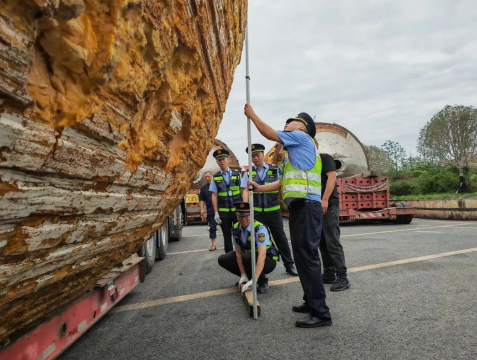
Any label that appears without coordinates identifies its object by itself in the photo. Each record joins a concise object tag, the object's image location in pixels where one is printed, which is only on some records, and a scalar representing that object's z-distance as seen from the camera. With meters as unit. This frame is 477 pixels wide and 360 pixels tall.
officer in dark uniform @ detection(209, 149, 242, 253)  5.21
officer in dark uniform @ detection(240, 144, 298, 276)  4.52
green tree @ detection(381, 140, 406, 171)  39.15
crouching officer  3.63
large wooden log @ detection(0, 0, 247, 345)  0.72
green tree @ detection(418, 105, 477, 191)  20.45
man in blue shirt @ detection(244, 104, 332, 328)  2.73
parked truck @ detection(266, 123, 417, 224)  10.20
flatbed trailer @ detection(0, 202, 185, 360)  1.74
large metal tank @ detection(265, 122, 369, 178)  10.87
